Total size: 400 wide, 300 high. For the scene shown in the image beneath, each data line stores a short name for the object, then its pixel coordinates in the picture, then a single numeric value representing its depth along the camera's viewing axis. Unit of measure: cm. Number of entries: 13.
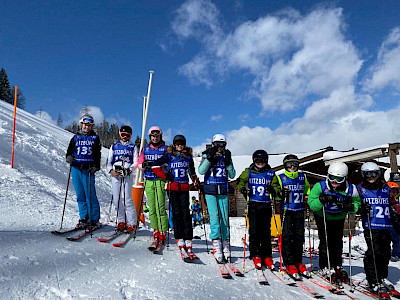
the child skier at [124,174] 518
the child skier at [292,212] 448
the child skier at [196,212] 1495
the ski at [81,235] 439
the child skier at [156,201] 484
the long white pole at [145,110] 939
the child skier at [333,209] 433
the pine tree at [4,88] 5797
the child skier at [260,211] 462
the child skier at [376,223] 432
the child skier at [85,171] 512
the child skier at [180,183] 455
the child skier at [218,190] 451
